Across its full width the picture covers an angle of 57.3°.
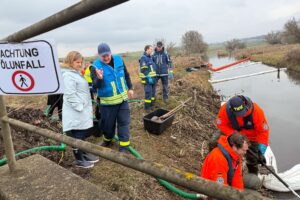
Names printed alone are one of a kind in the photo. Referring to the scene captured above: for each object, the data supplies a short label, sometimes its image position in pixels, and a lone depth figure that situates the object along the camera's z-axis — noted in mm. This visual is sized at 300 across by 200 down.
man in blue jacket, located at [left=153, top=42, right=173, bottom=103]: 8516
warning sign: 1890
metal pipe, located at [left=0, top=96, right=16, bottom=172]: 2282
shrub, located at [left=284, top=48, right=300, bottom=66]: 22389
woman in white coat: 3750
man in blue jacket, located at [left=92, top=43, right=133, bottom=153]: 4266
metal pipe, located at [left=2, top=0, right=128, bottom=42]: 1194
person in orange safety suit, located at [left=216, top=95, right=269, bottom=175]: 4223
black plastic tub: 6045
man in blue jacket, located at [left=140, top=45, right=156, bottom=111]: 7711
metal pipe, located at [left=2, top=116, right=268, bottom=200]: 960
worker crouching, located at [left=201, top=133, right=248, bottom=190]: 3389
